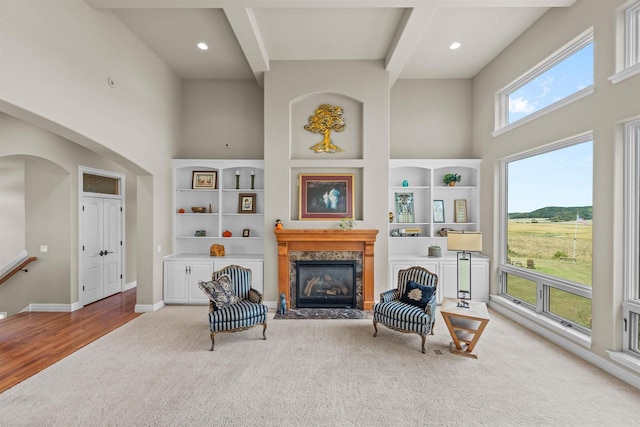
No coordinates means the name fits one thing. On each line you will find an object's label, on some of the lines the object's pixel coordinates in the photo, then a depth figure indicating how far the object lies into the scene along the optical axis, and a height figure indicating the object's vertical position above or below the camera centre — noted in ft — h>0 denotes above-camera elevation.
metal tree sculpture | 17.87 +5.19
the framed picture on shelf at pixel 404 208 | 19.75 +0.18
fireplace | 17.03 -2.46
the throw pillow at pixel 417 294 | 13.09 -3.64
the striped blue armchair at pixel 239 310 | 12.59 -4.20
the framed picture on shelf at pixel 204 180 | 19.55 +1.95
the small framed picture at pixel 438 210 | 19.72 +0.02
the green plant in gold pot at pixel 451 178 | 19.30 +2.08
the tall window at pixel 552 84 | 12.00 +5.85
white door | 18.52 -2.43
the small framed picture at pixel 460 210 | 19.72 +0.06
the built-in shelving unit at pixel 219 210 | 19.12 +0.04
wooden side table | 11.65 -4.48
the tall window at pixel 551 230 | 12.24 -0.90
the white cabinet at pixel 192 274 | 17.83 -3.69
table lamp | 13.64 -1.48
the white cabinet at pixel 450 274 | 17.98 -3.73
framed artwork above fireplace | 17.79 +0.85
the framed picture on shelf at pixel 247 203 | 19.58 +0.48
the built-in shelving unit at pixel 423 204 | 19.49 +0.44
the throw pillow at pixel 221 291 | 12.83 -3.49
